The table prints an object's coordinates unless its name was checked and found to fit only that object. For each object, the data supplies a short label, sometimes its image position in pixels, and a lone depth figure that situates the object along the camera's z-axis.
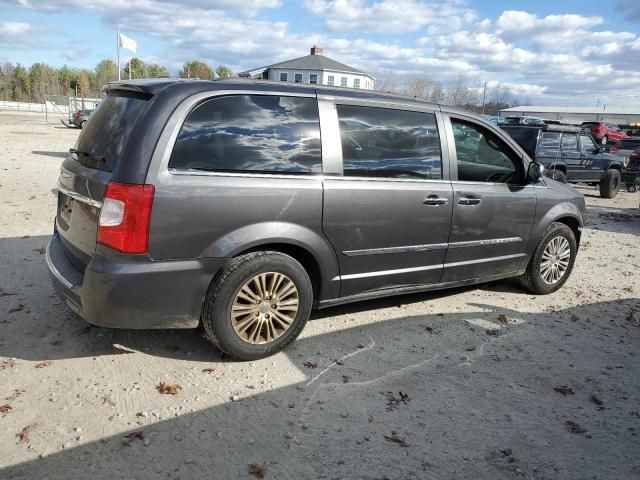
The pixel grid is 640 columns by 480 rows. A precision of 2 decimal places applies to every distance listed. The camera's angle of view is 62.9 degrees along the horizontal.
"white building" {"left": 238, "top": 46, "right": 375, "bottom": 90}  49.38
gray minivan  3.25
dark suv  12.20
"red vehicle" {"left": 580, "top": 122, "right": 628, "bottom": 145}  32.56
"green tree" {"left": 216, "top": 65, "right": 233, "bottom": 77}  79.14
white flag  28.16
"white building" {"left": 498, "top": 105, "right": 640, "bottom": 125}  75.69
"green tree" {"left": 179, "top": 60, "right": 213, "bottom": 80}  80.19
